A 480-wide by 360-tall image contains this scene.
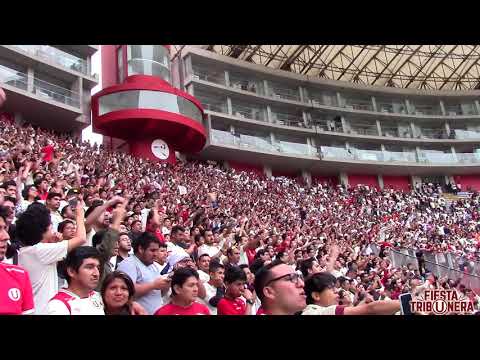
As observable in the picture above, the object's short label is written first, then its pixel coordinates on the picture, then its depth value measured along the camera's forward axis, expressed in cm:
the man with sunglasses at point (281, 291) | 346
